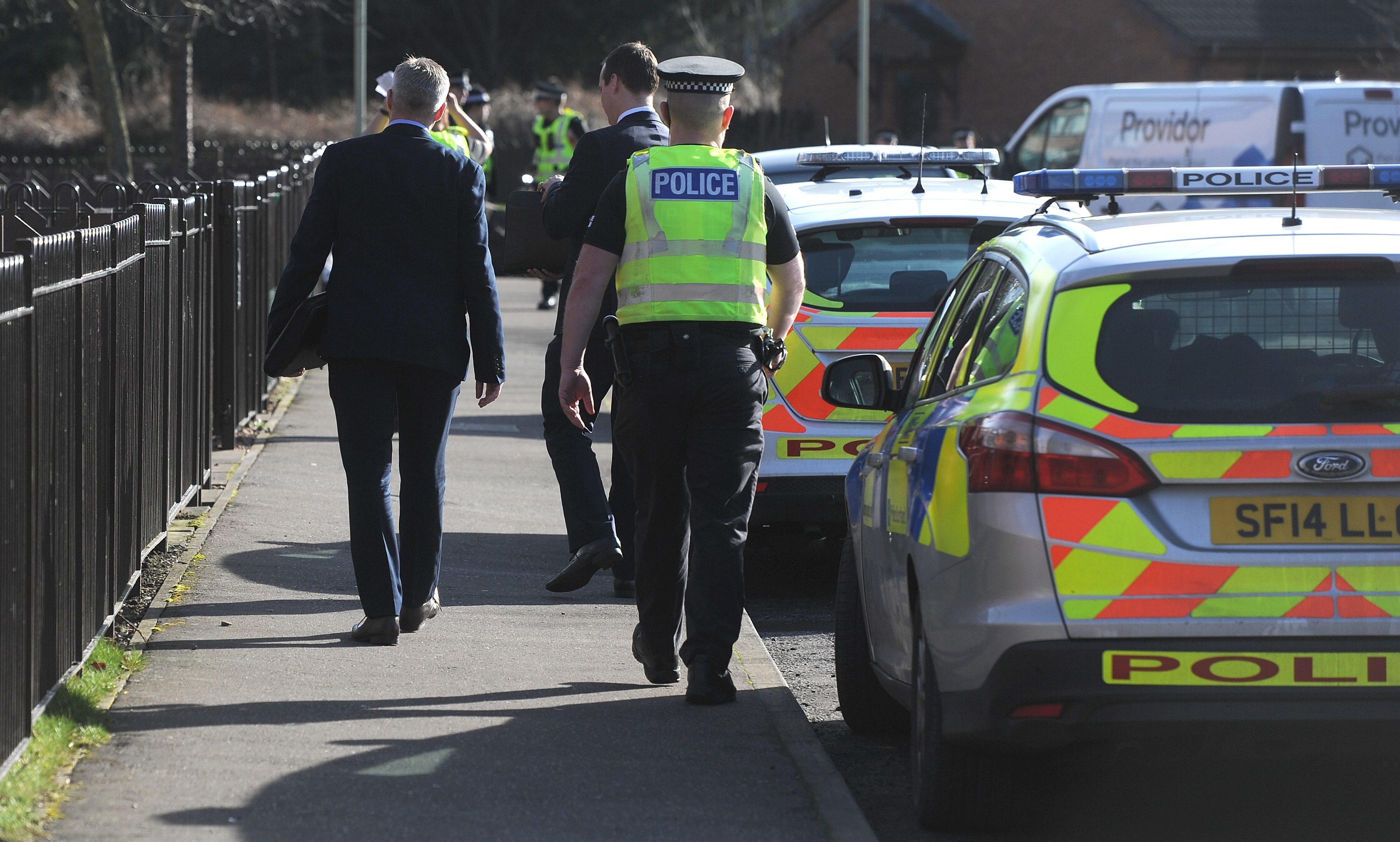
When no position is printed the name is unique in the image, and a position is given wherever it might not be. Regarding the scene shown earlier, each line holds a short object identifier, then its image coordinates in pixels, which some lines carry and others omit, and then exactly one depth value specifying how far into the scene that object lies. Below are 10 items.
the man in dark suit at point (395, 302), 12.13
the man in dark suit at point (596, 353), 13.31
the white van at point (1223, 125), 37.12
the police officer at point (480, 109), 31.20
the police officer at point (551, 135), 37.37
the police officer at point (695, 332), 10.86
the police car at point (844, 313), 14.67
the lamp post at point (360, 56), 44.09
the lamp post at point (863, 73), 43.75
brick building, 81.62
